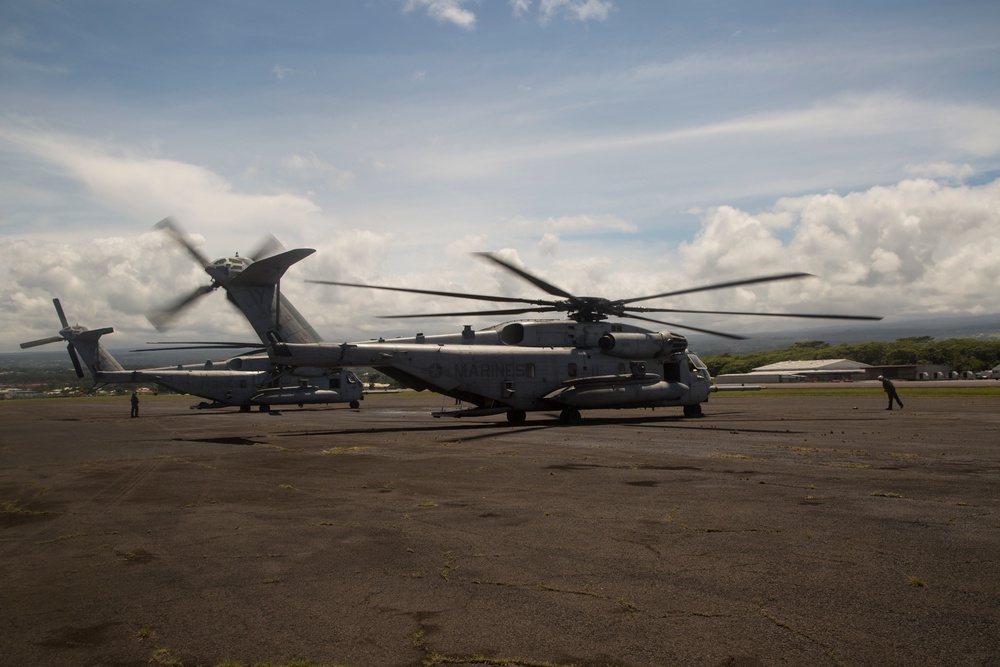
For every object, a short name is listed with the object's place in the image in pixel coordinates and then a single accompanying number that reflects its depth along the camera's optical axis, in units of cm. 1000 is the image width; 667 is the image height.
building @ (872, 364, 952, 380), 12019
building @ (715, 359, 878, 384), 12394
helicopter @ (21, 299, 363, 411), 4653
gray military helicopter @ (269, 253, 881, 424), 2609
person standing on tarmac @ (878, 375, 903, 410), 3334
